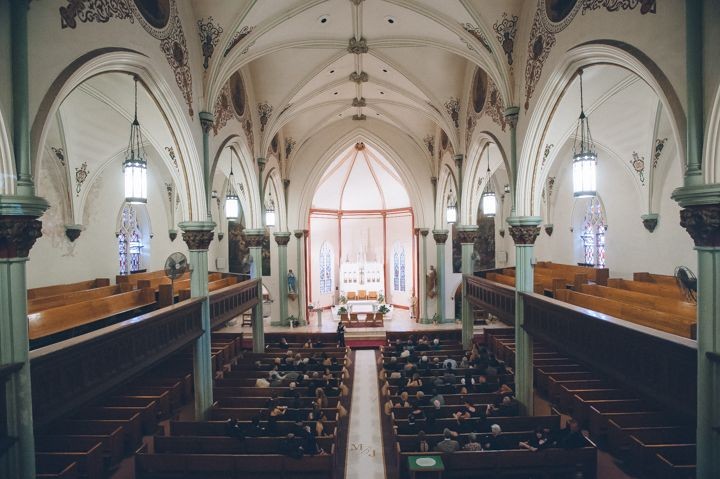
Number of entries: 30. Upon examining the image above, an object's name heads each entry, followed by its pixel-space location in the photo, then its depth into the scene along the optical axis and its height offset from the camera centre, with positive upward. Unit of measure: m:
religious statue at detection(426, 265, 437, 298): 23.47 -2.92
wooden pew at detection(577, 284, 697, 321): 7.84 -1.58
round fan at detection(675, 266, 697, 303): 6.00 -0.78
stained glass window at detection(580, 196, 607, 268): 18.47 -0.22
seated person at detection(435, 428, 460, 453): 7.98 -4.14
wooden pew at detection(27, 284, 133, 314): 9.25 -1.60
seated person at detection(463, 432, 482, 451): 8.16 -4.24
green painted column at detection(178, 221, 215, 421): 11.03 -1.74
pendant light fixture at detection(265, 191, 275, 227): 21.42 +1.09
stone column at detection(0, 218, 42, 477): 4.93 -1.32
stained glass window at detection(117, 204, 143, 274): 18.31 -0.36
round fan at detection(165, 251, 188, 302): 9.93 -0.79
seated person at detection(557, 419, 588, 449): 8.10 -4.13
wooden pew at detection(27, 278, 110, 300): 12.17 -1.74
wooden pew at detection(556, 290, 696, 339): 6.70 -1.62
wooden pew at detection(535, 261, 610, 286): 13.06 -1.65
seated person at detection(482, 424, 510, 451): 8.41 -4.32
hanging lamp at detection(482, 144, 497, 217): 14.02 +0.88
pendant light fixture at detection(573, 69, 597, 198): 7.95 +1.05
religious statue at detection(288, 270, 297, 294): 23.88 -2.99
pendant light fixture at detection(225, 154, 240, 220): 14.84 +0.89
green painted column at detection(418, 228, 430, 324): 23.56 -2.82
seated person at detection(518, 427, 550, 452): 8.16 -4.25
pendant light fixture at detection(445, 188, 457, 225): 19.57 +0.78
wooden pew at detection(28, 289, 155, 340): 7.06 -1.57
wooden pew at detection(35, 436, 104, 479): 7.69 -4.24
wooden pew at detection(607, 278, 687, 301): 10.49 -1.64
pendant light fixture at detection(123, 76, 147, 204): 8.07 +1.04
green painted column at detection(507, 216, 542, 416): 10.81 -1.76
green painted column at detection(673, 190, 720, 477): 5.02 -1.14
